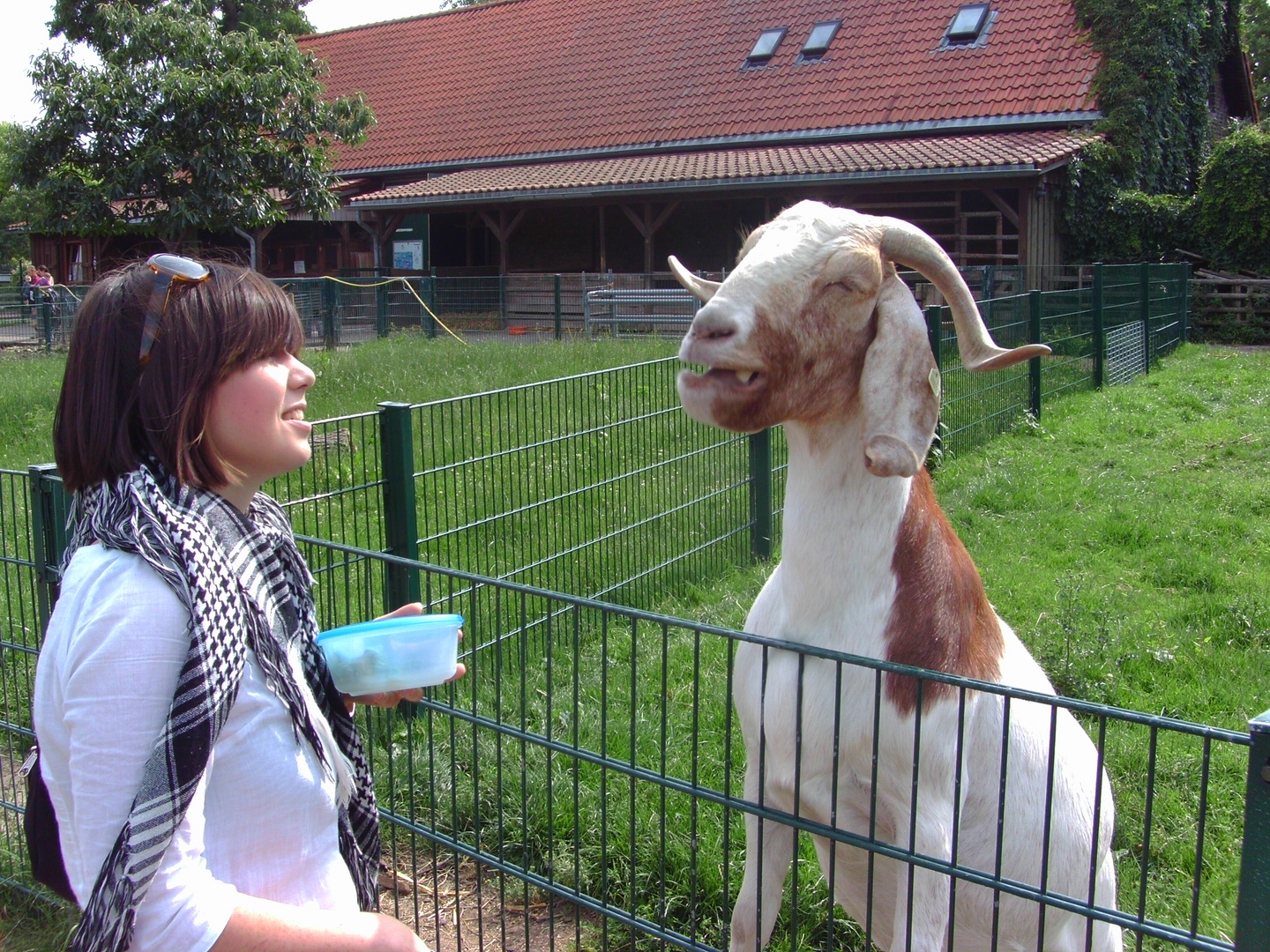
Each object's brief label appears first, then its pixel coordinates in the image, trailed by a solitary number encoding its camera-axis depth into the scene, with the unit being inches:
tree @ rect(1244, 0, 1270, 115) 1624.0
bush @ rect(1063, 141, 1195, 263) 746.2
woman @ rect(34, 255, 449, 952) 54.3
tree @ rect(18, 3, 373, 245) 681.0
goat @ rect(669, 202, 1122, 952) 85.1
